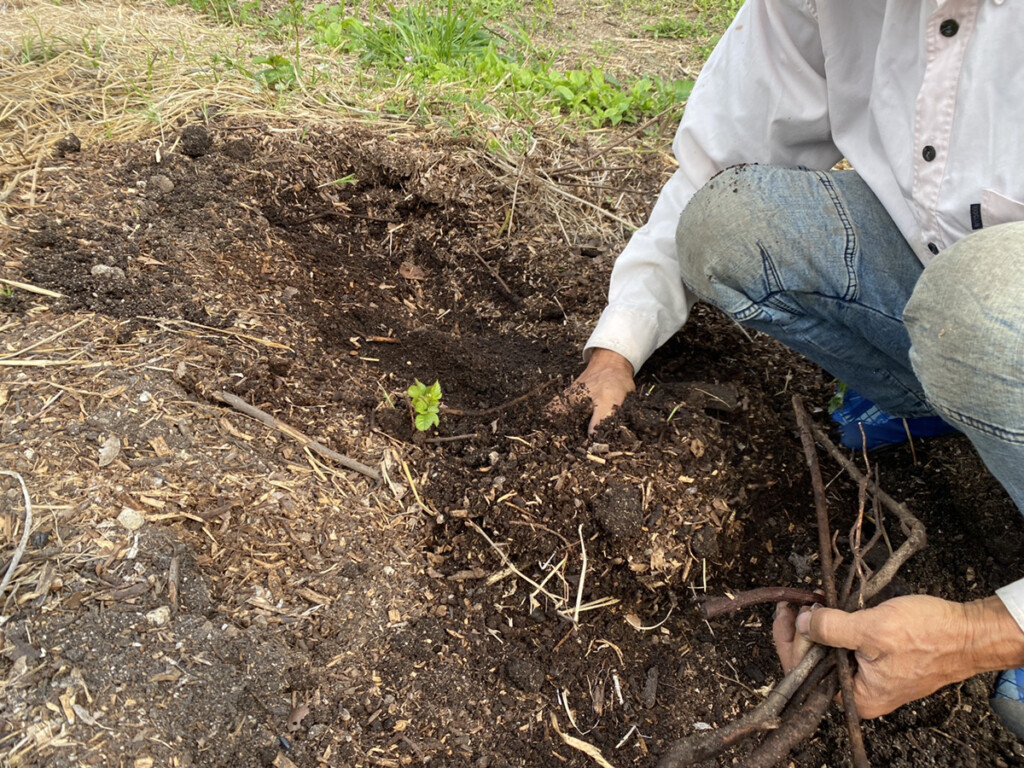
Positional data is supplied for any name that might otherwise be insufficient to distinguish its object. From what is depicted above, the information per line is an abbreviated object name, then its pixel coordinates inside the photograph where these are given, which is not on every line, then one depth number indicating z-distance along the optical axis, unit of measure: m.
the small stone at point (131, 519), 1.54
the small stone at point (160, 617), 1.42
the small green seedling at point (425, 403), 1.87
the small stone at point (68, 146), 2.54
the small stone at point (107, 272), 2.07
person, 1.28
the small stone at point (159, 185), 2.42
